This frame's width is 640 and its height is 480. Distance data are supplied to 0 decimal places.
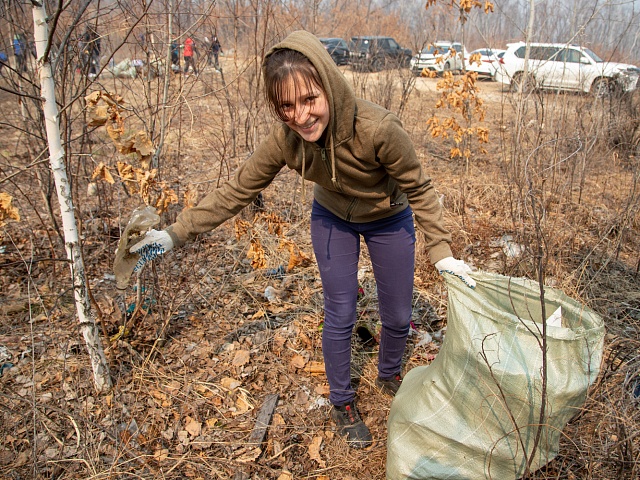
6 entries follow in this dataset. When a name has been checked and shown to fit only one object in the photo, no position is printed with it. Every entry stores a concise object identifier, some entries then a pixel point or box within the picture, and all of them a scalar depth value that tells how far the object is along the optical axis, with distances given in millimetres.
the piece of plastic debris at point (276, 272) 3266
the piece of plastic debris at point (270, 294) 2990
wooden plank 2021
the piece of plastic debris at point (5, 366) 2268
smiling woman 1498
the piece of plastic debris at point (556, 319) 1543
